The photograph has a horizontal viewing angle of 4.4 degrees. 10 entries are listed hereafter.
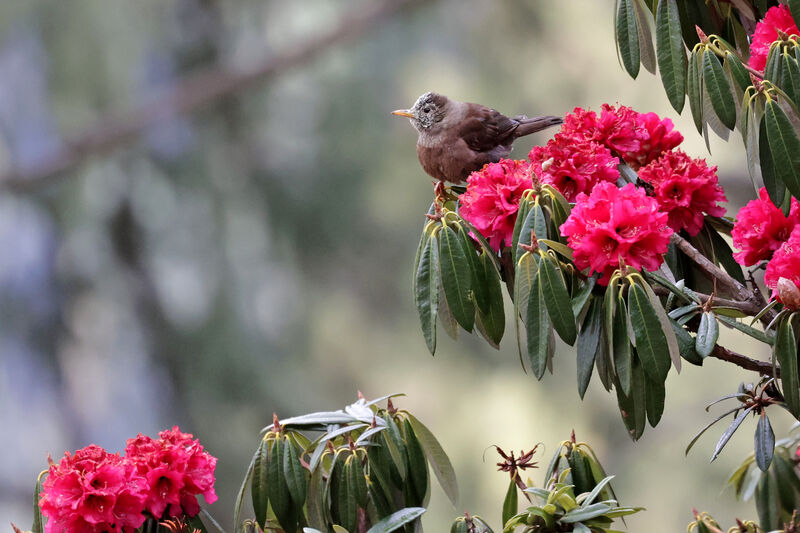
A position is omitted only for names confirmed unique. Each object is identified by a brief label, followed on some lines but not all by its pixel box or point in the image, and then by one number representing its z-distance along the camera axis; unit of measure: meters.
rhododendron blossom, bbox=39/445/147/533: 13.17
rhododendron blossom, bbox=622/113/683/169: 13.35
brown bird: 13.89
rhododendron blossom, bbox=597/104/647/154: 13.30
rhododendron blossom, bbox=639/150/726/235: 13.22
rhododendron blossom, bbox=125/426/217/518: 13.23
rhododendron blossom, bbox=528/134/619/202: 13.20
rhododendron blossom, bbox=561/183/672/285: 13.03
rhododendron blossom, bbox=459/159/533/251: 13.17
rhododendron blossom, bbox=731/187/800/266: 13.18
